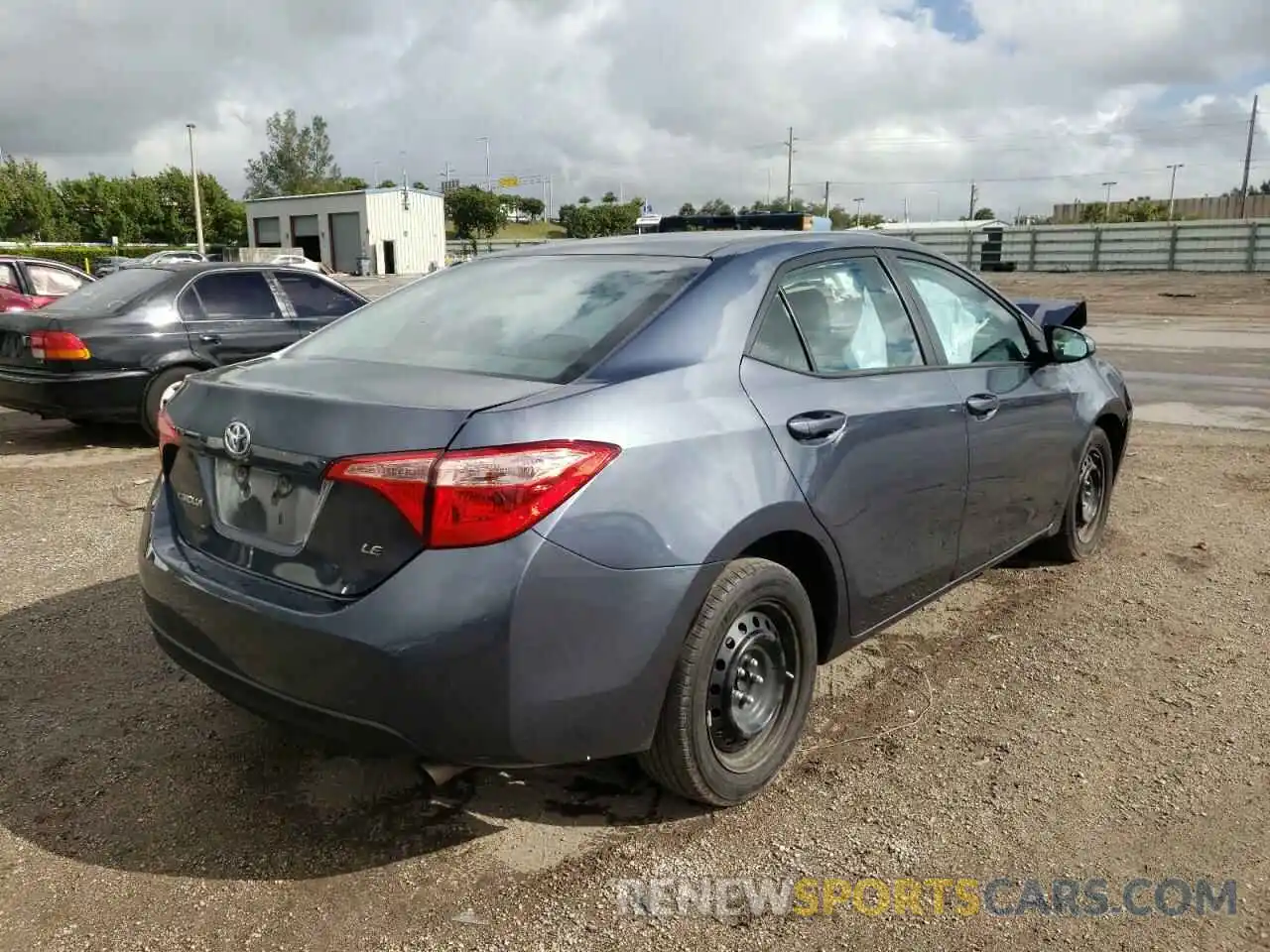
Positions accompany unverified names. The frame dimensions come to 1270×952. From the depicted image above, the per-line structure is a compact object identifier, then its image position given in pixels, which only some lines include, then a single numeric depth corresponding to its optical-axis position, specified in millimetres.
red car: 11898
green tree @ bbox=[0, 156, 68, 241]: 81188
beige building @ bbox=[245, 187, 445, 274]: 60719
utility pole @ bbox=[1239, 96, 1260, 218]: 66400
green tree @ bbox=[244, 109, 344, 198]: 93438
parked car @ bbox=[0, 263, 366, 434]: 7469
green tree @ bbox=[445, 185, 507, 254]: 84562
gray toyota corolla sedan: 2273
